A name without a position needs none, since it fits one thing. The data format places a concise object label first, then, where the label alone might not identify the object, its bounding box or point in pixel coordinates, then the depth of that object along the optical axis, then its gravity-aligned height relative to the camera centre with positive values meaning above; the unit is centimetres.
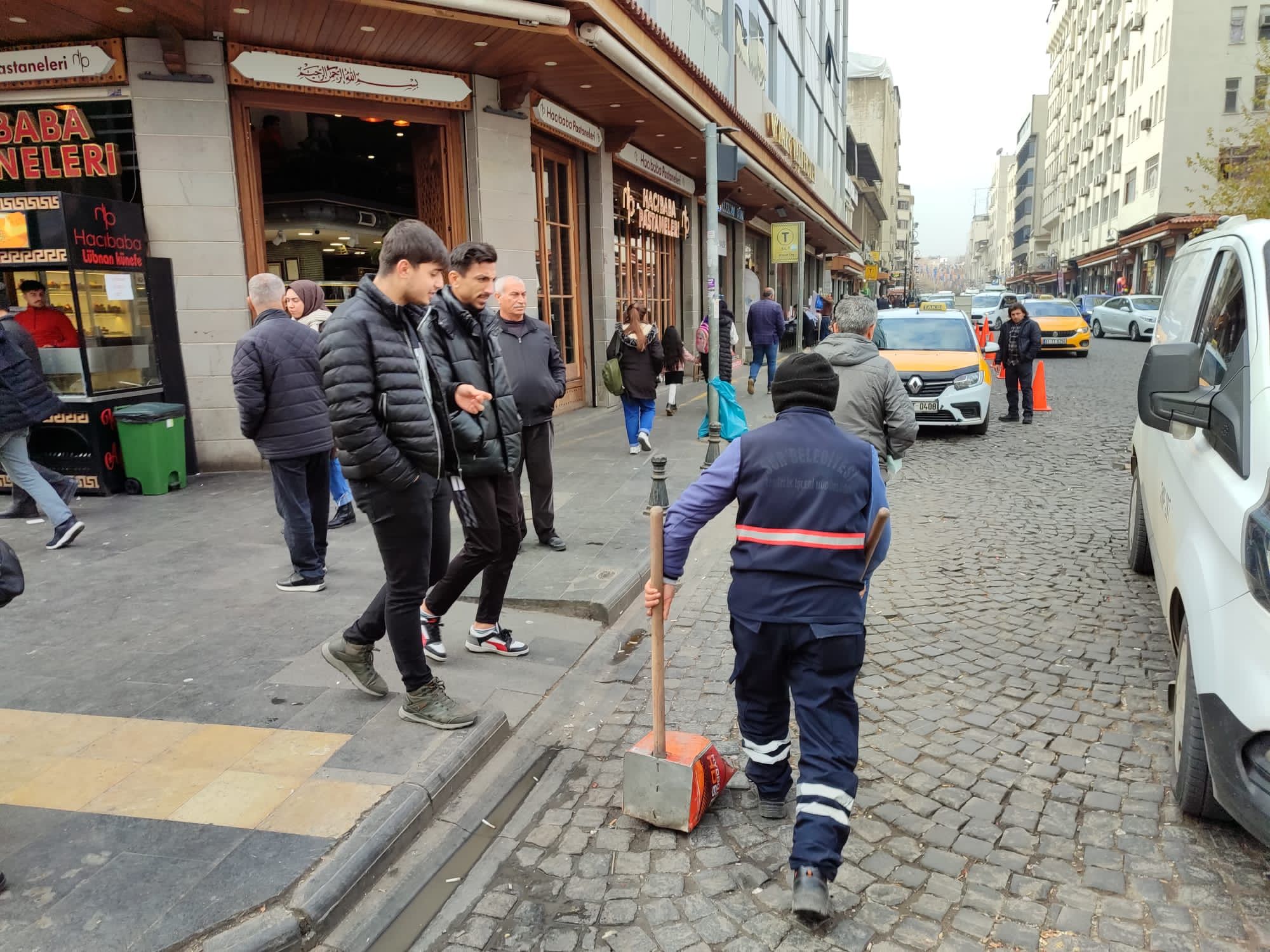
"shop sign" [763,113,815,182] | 2136 +452
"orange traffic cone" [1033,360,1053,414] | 1448 -145
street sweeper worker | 270 -81
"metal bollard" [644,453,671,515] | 594 -119
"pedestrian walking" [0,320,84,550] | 645 -64
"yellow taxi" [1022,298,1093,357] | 2516 -75
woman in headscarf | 648 +9
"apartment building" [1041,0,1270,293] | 4434 +1056
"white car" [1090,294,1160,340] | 3238 -47
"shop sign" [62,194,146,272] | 788 +92
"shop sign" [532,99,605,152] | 1152 +269
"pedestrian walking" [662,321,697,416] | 1159 -46
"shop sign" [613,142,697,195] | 1491 +275
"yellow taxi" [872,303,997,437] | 1169 -89
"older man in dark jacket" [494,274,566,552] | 600 -38
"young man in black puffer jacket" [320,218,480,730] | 339 -38
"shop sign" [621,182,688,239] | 1597 +204
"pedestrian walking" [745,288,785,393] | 1578 -22
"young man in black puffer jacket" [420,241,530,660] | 411 -48
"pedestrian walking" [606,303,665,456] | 998 -47
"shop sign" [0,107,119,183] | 885 +189
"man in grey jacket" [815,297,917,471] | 463 -44
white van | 261 -78
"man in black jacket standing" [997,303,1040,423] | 1257 -61
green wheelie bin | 809 -102
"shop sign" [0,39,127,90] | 845 +260
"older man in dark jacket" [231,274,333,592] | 552 -50
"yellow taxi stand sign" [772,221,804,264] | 1805 +147
